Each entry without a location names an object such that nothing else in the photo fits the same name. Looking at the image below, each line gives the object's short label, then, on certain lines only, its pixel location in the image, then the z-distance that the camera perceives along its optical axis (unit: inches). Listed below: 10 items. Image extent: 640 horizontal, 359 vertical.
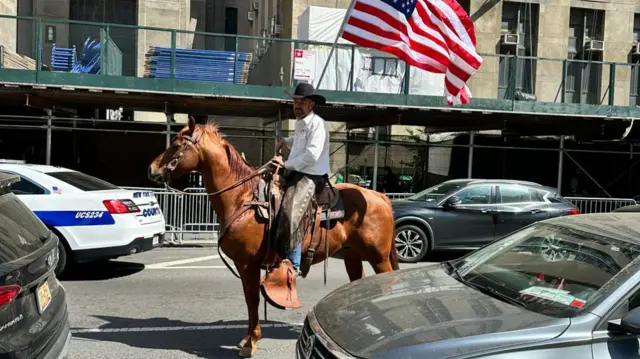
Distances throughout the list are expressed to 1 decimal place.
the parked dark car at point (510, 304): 109.7
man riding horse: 202.7
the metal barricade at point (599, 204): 567.2
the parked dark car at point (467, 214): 426.6
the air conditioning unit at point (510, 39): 831.1
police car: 318.7
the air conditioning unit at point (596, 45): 855.9
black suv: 113.5
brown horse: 203.9
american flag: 328.8
